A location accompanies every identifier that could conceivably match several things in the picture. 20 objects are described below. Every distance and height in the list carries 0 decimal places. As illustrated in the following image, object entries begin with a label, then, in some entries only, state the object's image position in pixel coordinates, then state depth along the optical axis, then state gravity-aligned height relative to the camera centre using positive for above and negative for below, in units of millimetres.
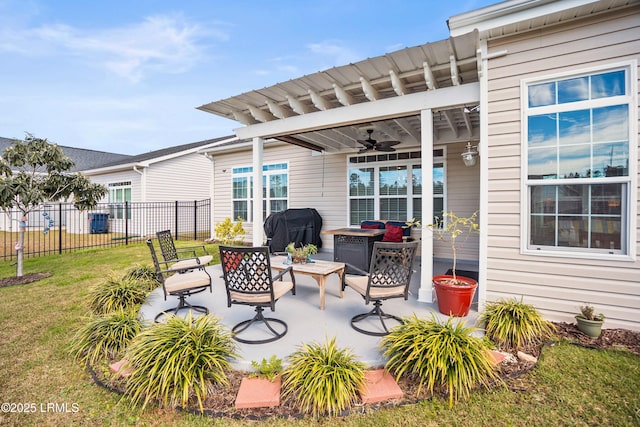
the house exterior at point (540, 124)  3039 +1057
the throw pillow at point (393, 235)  6195 -489
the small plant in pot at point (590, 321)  2958 -1150
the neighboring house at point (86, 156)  18819 +4214
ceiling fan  5910 +1454
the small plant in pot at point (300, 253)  4188 -612
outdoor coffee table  3645 -766
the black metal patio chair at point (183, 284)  3416 -898
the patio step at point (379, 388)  2127 -1376
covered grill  7074 -411
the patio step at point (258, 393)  2080 -1392
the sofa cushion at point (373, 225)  7082 -306
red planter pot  3350 -1016
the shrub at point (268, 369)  2332 -1316
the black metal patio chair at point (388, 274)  3018 -670
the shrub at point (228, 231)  7906 -536
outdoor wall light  5250 +1049
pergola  3600 +1895
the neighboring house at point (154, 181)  12529 +1523
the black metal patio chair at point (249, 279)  2893 -710
